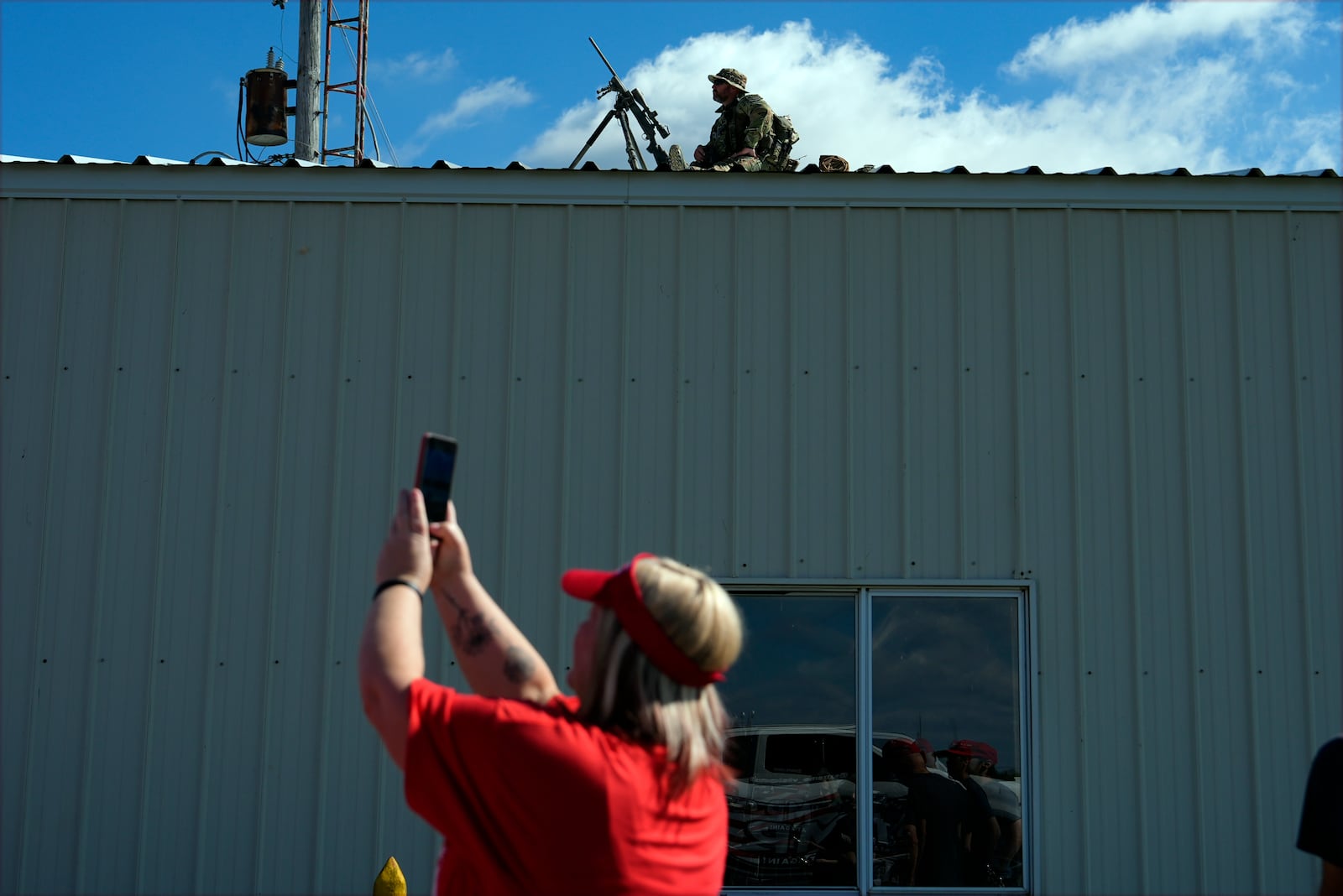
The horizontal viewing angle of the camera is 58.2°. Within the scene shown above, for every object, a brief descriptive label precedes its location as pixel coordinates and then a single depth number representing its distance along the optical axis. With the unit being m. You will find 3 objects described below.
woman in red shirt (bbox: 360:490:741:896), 1.93
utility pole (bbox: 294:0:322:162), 15.34
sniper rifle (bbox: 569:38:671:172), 12.31
